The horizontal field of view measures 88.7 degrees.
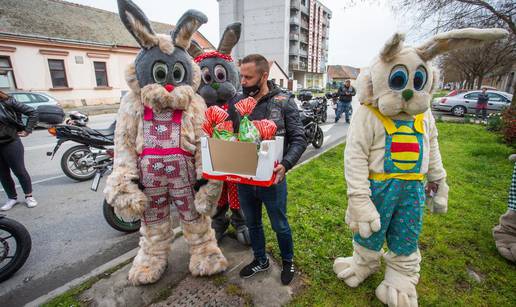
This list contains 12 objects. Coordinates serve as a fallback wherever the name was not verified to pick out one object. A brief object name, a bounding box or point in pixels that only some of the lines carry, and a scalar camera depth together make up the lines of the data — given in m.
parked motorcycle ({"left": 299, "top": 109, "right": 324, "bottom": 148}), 7.06
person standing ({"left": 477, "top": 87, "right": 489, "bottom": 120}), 13.21
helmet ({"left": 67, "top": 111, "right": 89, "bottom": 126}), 4.91
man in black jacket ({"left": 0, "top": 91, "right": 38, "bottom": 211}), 3.62
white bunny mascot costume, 1.84
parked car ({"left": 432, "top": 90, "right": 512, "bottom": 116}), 14.33
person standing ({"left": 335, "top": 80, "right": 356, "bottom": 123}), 10.91
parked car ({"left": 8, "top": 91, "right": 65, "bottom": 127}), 10.27
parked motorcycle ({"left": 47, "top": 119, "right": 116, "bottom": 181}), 4.54
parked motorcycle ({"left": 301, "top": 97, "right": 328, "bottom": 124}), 9.55
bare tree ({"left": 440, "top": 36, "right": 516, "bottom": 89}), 22.18
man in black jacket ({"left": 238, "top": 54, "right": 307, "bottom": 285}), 2.07
